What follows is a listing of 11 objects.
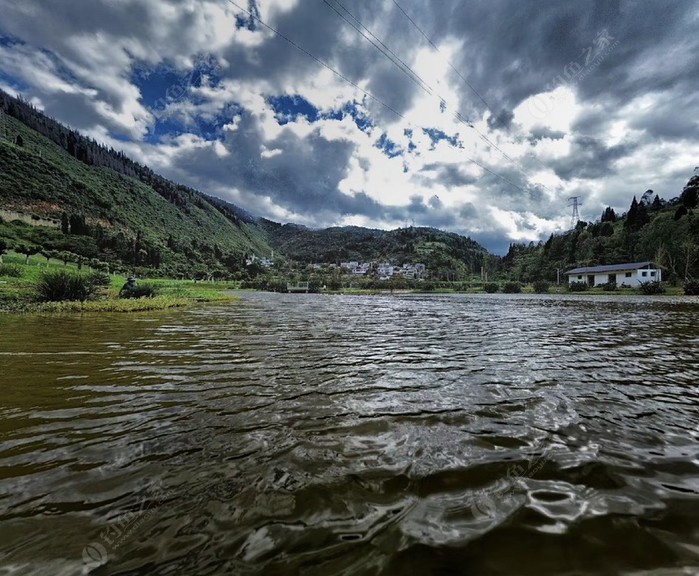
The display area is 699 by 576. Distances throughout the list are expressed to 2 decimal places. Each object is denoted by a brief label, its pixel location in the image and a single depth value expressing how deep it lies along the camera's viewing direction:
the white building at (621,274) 61.72
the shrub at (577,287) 65.69
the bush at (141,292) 27.50
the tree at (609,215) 117.12
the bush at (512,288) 74.44
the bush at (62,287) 20.77
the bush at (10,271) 26.84
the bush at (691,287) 43.50
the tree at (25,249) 49.10
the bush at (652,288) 48.81
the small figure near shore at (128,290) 27.34
